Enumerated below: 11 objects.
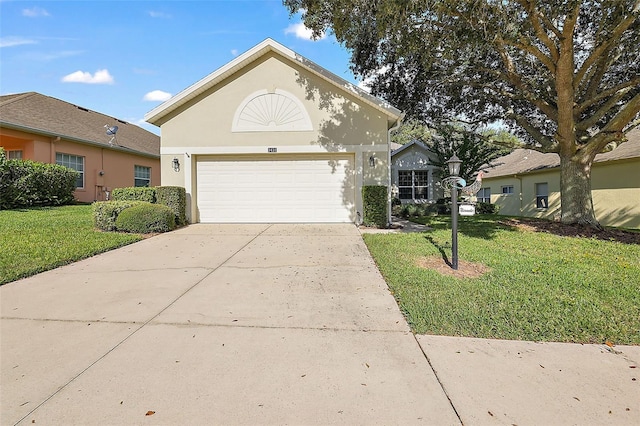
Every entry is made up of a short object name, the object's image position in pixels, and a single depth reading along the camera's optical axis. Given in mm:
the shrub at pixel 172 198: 9492
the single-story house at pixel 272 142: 9914
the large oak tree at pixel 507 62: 6532
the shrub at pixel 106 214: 8227
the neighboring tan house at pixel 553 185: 12859
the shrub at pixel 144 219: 8180
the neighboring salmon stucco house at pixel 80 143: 13336
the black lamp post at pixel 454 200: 4949
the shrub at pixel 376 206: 9344
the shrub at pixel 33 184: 11203
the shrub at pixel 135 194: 9555
